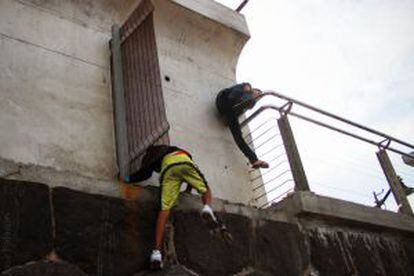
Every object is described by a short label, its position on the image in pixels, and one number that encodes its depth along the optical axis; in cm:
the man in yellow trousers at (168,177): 356
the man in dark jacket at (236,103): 574
